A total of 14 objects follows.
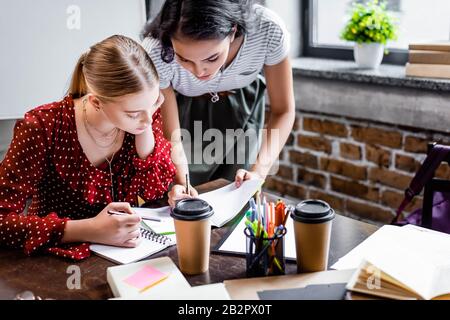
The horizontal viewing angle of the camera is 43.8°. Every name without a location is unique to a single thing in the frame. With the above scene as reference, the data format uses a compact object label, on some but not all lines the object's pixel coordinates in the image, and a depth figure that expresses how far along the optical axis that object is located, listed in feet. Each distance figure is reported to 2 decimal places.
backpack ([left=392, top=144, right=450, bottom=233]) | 5.39
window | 8.00
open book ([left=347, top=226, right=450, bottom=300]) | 3.31
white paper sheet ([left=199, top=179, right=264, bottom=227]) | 4.62
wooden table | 3.51
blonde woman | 4.11
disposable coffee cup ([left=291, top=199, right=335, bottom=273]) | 3.58
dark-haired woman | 4.79
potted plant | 8.05
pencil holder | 3.61
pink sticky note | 3.48
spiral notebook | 3.93
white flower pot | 8.19
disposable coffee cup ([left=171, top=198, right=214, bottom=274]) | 3.67
